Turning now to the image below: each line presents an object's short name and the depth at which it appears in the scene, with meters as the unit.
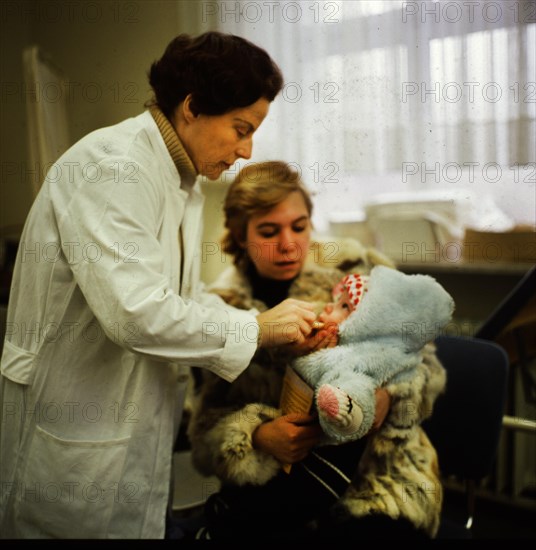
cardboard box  1.24
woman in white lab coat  1.00
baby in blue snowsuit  1.05
